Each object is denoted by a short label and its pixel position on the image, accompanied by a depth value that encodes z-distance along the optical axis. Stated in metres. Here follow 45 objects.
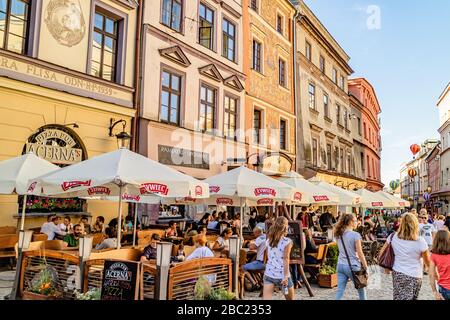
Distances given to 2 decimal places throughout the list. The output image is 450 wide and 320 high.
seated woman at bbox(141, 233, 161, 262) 7.77
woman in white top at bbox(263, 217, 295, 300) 6.07
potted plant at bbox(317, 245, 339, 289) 9.25
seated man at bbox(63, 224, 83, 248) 9.70
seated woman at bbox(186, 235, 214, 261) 6.99
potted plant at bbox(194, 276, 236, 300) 5.66
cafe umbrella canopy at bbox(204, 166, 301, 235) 9.59
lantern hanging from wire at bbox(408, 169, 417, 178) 29.34
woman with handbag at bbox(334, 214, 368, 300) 6.46
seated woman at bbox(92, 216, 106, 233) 11.24
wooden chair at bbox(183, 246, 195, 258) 8.25
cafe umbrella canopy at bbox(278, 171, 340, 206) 12.70
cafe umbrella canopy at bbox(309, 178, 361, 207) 15.79
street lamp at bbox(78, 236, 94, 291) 5.93
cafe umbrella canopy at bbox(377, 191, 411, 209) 19.31
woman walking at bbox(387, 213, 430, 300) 5.63
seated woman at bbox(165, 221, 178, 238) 11.52
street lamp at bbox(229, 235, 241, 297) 6.86
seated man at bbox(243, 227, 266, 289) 7.85
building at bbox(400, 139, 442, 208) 86.44
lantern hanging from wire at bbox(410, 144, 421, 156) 36.57
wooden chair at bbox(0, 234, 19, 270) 9.16
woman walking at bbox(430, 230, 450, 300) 5.56
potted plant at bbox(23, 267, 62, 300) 5.98
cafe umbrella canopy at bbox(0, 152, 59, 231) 8.16
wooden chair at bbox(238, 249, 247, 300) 7.61
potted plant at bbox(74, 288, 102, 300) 5.53
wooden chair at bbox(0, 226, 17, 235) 9.86
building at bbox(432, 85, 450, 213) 55.84
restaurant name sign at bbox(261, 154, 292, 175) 21.27
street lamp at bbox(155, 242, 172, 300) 5.44
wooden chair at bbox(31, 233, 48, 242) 9.07
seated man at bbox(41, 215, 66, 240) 9.94
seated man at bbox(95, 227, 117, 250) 8.52
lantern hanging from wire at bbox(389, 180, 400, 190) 63.46
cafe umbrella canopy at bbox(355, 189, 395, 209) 18.53
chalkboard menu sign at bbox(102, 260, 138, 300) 5.42
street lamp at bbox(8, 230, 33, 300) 6.51
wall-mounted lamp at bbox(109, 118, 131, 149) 12.60
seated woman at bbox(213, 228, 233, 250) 9.44
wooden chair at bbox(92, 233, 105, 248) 9.95
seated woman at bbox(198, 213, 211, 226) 15.19
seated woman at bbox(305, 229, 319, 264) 9.62
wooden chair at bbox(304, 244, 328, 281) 9.59
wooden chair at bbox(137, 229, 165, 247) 10.66
